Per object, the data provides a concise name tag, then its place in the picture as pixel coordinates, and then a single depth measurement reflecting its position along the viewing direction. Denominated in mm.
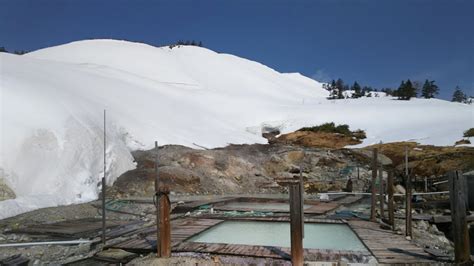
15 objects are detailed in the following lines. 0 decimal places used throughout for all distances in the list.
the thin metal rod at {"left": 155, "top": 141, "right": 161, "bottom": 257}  6266
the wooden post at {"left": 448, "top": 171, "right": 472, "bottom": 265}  6035
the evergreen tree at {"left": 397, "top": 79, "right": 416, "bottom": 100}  54625
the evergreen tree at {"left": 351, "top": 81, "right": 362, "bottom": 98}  67438
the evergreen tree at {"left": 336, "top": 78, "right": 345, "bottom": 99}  61219
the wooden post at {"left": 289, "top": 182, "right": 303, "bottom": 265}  5871
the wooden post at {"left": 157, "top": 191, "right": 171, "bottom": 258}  6270
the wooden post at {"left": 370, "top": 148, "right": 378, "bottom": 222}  9727
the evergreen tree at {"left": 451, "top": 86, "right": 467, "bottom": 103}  81688
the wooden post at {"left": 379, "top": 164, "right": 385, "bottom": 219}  9938
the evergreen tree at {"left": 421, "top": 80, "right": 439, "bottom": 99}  70719
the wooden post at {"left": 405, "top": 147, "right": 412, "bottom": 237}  8258
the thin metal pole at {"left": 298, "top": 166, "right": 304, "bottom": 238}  5891
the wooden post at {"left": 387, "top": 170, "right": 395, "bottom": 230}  8780
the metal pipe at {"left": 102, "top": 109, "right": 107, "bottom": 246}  7291
